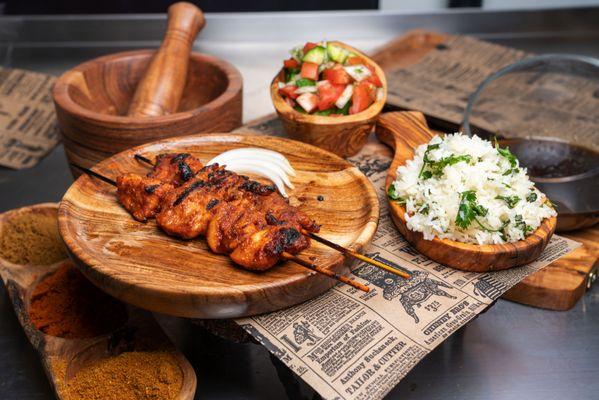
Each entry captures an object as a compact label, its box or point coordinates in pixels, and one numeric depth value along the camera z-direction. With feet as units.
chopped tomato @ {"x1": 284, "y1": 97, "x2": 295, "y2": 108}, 2.40
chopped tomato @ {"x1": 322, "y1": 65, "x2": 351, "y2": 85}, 2.39
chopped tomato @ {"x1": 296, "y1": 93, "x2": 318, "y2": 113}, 2.38
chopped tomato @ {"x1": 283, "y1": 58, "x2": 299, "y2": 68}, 2.52
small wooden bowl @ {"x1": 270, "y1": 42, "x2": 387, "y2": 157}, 2.30
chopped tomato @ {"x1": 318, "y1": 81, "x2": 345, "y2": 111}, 2.37
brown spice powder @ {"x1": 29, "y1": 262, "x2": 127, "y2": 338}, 1.98
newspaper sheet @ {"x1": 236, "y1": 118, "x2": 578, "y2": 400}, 1.68
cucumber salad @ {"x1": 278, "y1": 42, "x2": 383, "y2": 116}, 2.38
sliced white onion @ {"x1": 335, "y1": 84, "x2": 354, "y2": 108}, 2.38
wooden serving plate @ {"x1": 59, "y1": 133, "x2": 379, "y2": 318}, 1.74
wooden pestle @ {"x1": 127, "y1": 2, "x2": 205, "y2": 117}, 2.51
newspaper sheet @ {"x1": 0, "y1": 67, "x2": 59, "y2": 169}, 2.89
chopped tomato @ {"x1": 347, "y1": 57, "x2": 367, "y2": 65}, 2.53
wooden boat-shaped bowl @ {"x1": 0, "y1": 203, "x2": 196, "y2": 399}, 1.82
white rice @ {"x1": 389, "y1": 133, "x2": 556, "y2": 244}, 1.94
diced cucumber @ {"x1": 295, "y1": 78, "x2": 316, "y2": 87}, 2.42
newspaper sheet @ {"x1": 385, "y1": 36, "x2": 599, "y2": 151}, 2.73
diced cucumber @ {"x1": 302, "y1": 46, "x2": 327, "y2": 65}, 2.47
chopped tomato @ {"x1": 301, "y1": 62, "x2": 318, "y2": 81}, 2.43
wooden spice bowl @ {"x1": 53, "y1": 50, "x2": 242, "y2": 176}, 2.31
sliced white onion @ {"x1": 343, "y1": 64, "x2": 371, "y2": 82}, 2.41
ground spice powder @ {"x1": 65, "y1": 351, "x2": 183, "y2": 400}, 1.78
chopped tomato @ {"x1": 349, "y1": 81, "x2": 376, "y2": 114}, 2.38
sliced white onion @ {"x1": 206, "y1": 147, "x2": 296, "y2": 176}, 2.20
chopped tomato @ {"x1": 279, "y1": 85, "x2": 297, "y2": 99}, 2.41
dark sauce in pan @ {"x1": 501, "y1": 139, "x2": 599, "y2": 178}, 2.46
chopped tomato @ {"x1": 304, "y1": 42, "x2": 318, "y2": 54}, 2.49
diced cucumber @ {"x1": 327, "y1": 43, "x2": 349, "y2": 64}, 2.49
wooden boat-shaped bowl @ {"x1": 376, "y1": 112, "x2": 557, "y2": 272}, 1.91
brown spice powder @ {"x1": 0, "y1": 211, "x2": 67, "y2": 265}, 2.19
